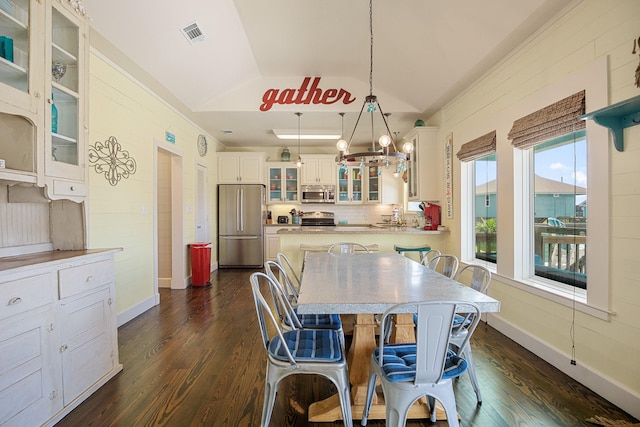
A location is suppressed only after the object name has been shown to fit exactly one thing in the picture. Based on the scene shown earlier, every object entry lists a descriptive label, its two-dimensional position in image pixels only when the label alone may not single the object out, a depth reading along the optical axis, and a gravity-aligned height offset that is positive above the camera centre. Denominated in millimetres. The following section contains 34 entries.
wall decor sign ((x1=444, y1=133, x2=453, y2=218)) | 4166 +527
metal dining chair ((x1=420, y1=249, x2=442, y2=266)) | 3003 -478
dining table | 1461 -437
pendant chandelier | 2655 +507
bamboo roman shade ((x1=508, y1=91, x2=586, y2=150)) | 2164 +704
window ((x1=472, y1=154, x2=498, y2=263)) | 3443 +45
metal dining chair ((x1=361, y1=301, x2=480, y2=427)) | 1274 -721
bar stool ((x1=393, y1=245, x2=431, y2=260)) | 4004 -486
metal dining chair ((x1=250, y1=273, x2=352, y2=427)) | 1511 -747
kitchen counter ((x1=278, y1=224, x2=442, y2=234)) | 4168 -252
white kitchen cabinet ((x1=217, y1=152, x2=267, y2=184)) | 6426 +931
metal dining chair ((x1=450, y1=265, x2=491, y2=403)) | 1892 -727
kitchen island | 4254 -376
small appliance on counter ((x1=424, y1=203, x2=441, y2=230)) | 4477 -55
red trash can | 4852 -808
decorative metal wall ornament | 2932 +547
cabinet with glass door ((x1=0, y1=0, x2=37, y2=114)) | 1714 +943
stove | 6840 -142
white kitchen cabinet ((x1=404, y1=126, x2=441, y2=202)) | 4590 +741
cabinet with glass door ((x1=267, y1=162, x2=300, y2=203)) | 6758 +668
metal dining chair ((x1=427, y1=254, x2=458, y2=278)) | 2482 -446
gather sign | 4480 +1728
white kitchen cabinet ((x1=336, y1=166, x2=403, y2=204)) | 6562 +562
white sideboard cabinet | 1501 -685
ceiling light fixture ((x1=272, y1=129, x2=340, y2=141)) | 5578 +1452
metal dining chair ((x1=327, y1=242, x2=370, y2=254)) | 3647 -419
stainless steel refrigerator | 6324 -268
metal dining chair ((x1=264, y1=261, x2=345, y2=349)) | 1923 -736
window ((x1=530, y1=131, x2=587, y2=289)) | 2322 +20
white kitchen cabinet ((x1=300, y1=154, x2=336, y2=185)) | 6715 +941
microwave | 6715 +434
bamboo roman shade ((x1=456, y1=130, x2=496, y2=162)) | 3207 +722
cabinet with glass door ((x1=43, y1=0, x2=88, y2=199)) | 1907 +756
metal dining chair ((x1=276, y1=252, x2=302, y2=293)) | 4484 -915
